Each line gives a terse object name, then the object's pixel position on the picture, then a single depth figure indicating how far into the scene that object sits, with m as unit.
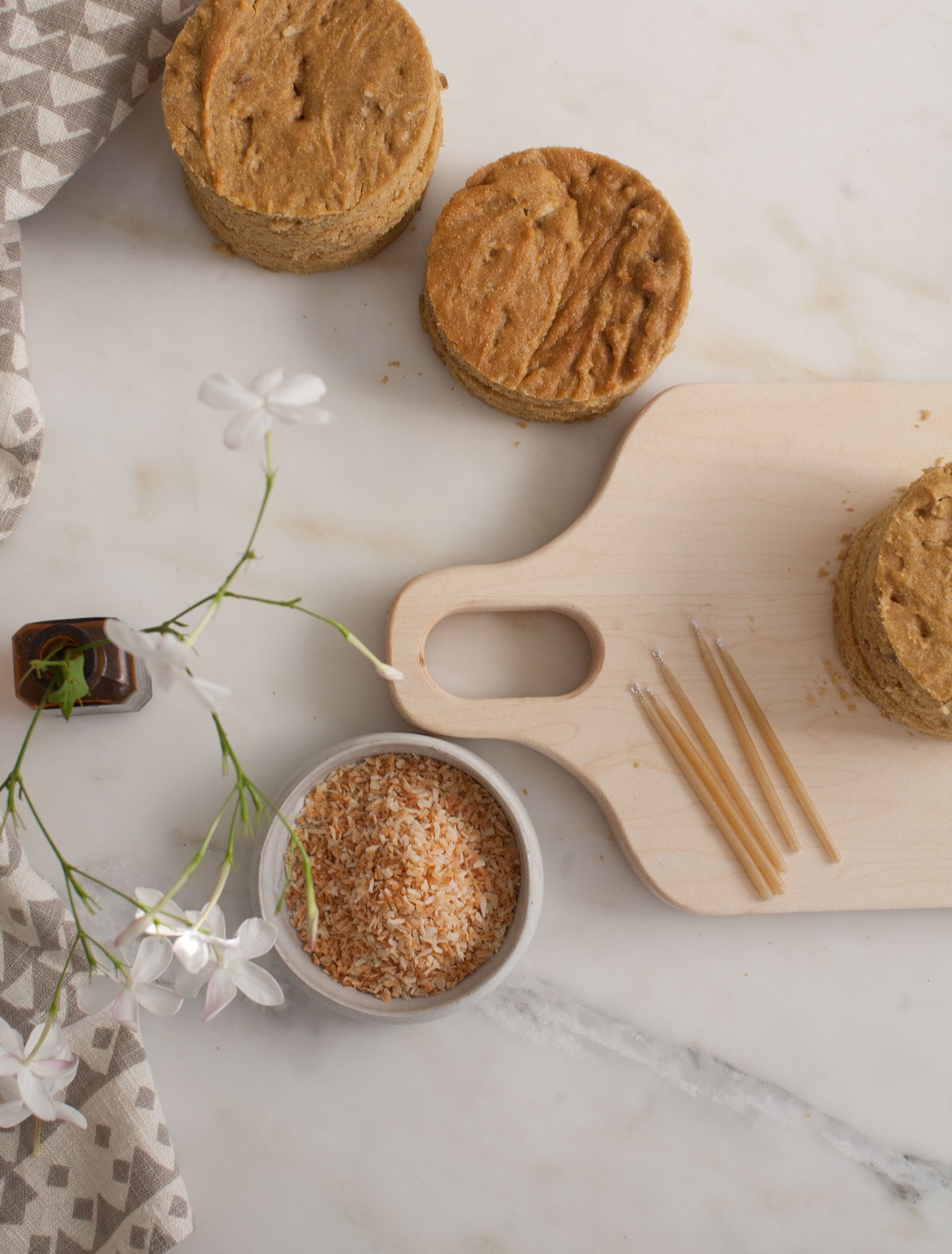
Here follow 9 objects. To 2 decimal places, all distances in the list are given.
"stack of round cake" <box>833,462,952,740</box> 0.46
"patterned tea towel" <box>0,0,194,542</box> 0.46
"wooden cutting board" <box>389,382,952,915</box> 0.49
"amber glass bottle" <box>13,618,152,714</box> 0.45
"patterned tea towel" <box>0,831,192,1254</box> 0.47
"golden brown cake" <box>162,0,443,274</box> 0.46
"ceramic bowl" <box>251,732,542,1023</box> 0.47
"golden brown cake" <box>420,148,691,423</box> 0.48
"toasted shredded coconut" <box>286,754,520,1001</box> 0.47
